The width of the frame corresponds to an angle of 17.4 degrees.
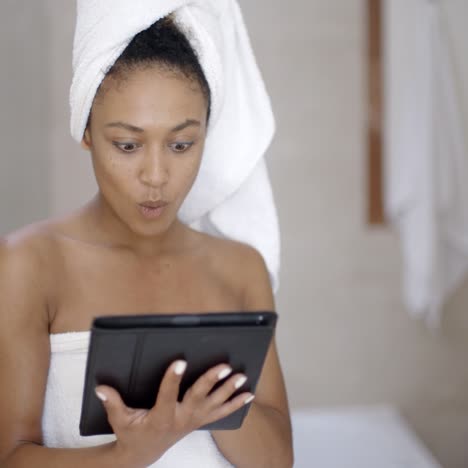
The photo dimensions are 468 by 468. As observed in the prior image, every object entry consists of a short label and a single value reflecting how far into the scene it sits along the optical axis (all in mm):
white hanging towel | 3015
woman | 1690
